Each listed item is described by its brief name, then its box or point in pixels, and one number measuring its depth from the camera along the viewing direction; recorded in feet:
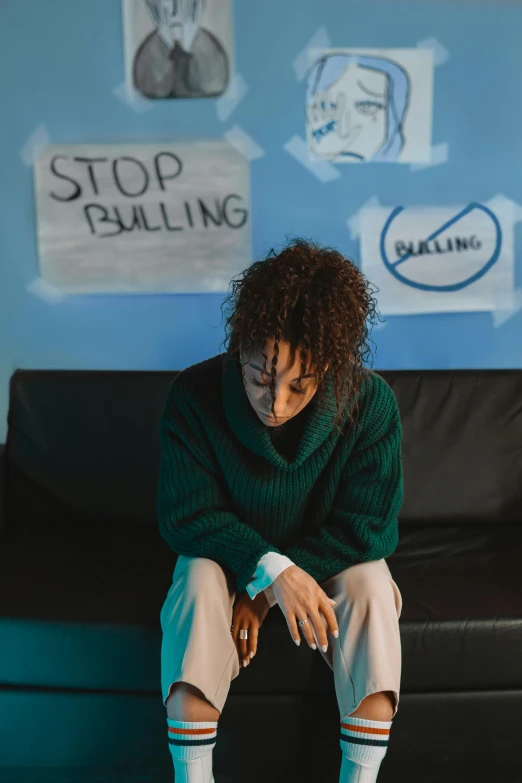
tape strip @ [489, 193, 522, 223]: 6.85
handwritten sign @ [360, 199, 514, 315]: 6.84
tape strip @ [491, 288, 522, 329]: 7.01
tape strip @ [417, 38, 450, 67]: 6.59
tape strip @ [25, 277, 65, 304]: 6.87
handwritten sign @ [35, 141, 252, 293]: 6.68
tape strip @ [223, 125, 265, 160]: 6.67
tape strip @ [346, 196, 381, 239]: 6.81
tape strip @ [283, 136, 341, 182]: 6.70
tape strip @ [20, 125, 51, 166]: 6.66
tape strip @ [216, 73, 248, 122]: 6.61
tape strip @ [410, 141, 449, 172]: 6.74
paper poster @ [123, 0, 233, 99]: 6.47
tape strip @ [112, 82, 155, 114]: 6.59
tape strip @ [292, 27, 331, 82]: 6.56
